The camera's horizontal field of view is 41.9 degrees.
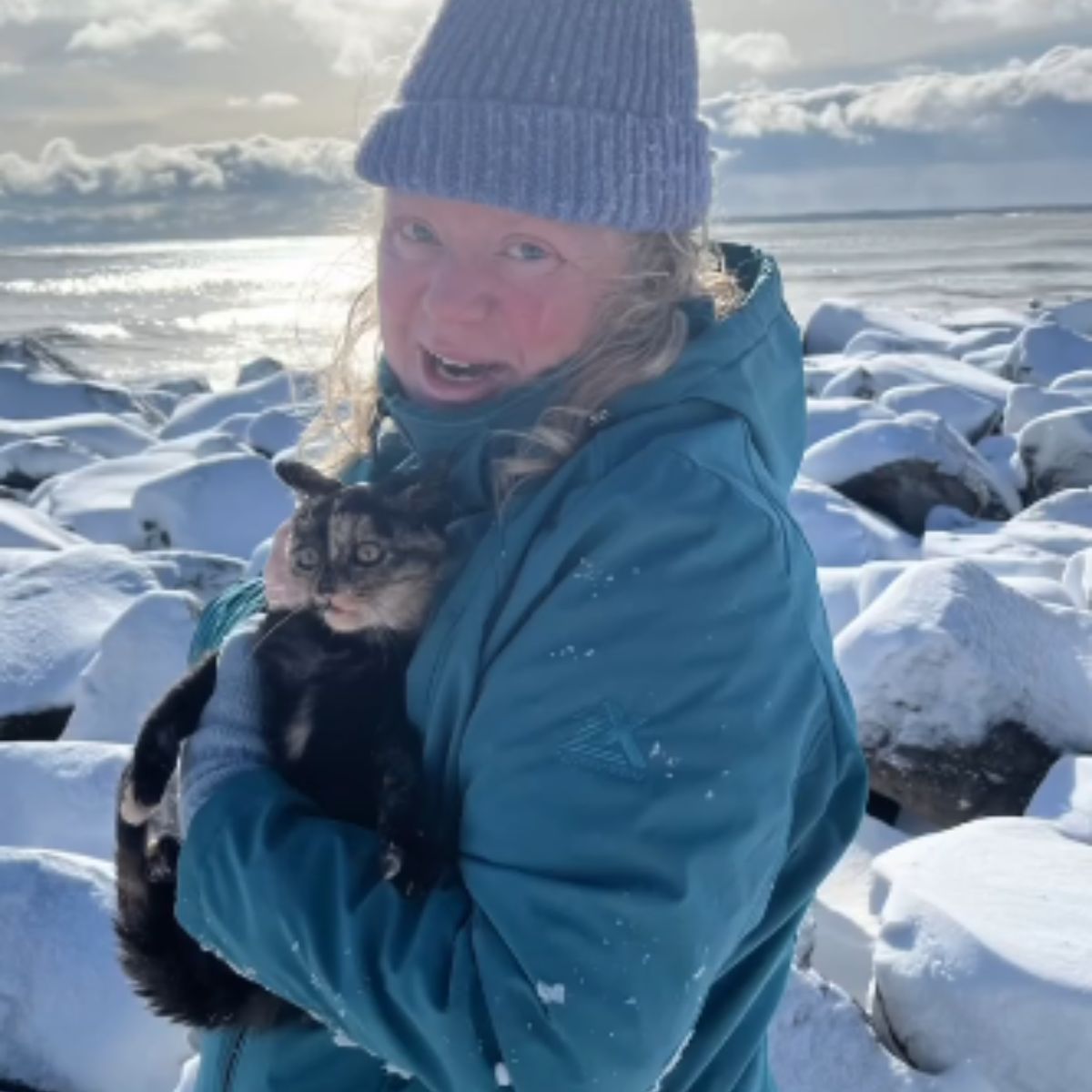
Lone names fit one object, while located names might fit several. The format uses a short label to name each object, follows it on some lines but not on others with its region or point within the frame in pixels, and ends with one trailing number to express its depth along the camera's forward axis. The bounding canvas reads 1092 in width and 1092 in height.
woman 1.25
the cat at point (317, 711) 1.67
